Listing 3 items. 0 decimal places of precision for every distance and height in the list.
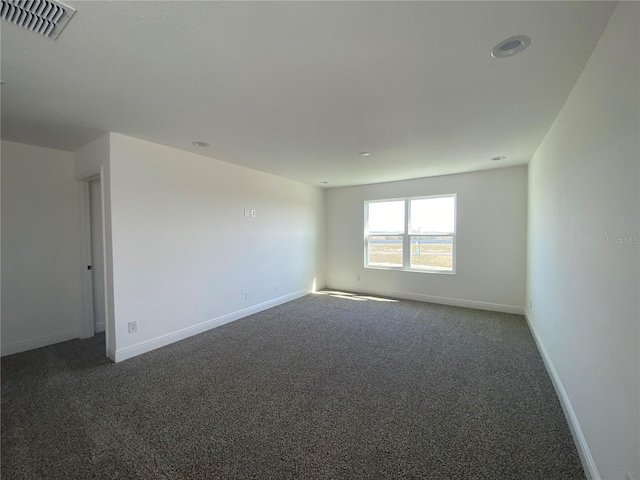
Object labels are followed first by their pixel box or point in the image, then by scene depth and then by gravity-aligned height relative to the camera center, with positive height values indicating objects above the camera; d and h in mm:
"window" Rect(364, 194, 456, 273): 5074 -35
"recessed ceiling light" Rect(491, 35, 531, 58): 1461 +1034
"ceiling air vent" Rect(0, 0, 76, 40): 1232 +1043
